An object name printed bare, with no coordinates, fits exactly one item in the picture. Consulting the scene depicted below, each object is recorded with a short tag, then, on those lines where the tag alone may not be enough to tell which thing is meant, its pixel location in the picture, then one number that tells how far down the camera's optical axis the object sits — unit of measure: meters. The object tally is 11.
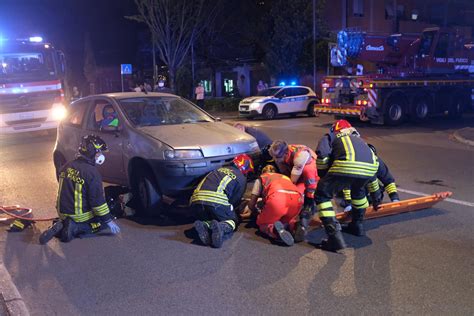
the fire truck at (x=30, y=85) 15.36
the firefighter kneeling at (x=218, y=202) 5.52
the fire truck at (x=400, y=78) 17.23
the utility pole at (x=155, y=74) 29.54
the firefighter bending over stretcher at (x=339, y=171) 5.21
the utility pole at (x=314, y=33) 24.73
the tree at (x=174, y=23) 27.75
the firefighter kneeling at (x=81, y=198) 5.69
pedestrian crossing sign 26.37
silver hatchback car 6.19
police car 21.41
